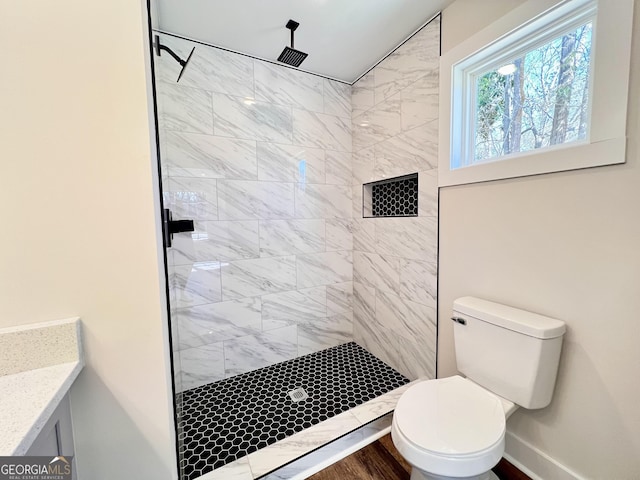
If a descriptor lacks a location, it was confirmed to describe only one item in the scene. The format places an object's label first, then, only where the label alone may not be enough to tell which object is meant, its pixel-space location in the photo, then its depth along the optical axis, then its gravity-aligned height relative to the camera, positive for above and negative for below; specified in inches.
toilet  36.3 -31.7
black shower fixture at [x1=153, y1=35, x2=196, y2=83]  52.8 +37.3
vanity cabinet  22.9 -20.6
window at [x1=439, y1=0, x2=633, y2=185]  38.1 +24.1
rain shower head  65.4 +46.5
